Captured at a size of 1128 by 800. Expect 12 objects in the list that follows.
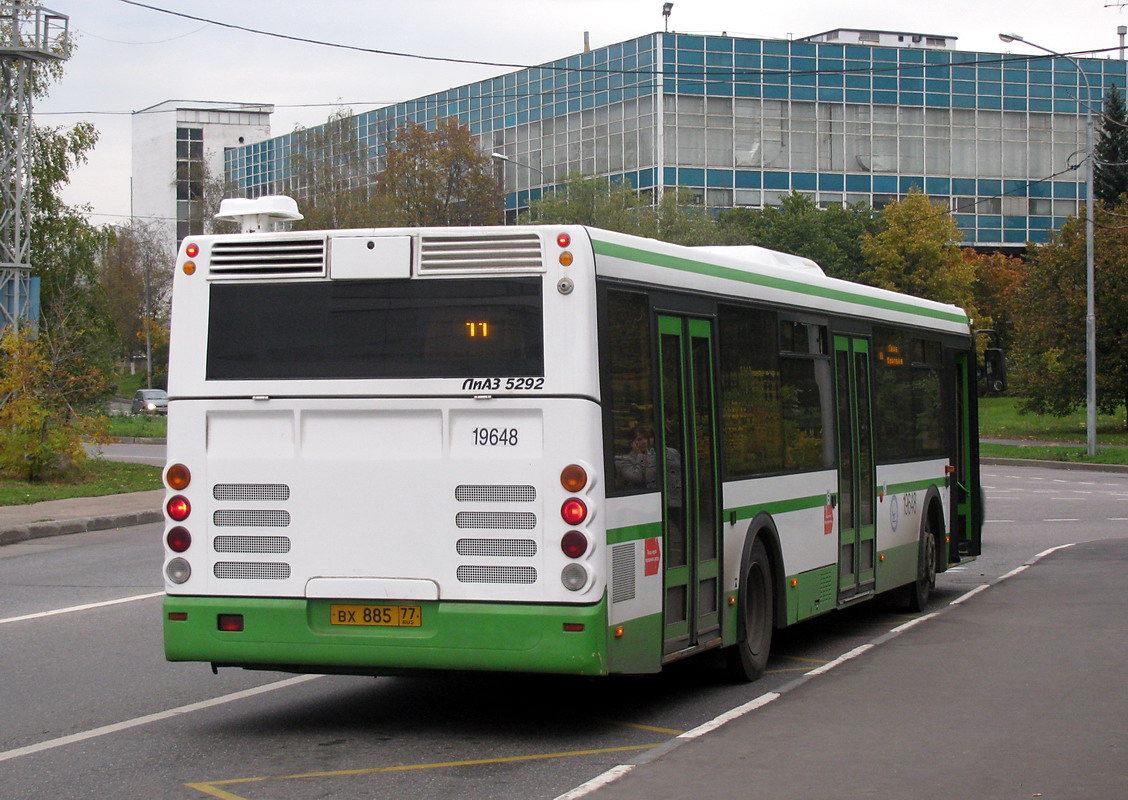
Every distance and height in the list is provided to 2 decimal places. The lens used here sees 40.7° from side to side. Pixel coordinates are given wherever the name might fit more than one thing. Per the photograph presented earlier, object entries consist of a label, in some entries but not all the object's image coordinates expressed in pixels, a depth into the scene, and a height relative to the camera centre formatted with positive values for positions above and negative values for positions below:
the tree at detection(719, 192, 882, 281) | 74.75 +9.20
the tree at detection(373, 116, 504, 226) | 57.12 +9.05
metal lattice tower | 29.55 +5.61
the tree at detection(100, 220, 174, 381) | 81.56 +7.85
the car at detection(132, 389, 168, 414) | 66.44 +0.95
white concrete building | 118.25 +22.33
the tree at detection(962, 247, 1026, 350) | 76.62 +6.53
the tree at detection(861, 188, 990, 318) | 65.31 +6.88
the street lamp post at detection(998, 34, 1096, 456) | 40.53 +2.27
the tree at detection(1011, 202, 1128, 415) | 48.97 +3.11
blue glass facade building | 74.69 +14.98
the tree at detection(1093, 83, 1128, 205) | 79.00 +13.50
